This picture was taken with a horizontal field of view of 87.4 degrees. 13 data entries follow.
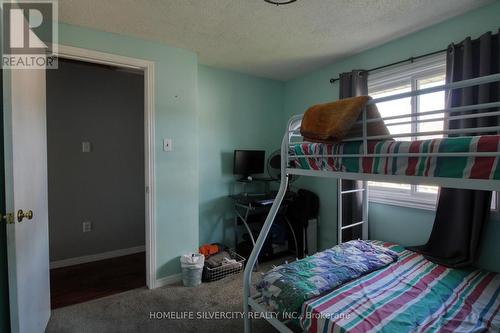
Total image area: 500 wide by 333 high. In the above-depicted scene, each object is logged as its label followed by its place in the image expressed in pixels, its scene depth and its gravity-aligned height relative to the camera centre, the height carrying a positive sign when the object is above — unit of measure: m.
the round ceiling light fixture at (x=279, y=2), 1.81 +1.09
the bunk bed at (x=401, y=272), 0.98 -0.79
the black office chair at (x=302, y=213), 3.11 -0.66
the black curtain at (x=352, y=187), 2.69 -0.30
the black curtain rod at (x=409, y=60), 2.20 +0.90
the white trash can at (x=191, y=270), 2.51 -1.07
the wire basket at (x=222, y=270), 2.61 -1.14
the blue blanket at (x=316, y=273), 1.54 -0.76
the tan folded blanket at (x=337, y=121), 1.25 +0.19
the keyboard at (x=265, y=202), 2.85 -0.47
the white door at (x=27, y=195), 1.28 -0.20
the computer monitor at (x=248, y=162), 3.27 -0.04
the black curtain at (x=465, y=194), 1.85 -0.26
